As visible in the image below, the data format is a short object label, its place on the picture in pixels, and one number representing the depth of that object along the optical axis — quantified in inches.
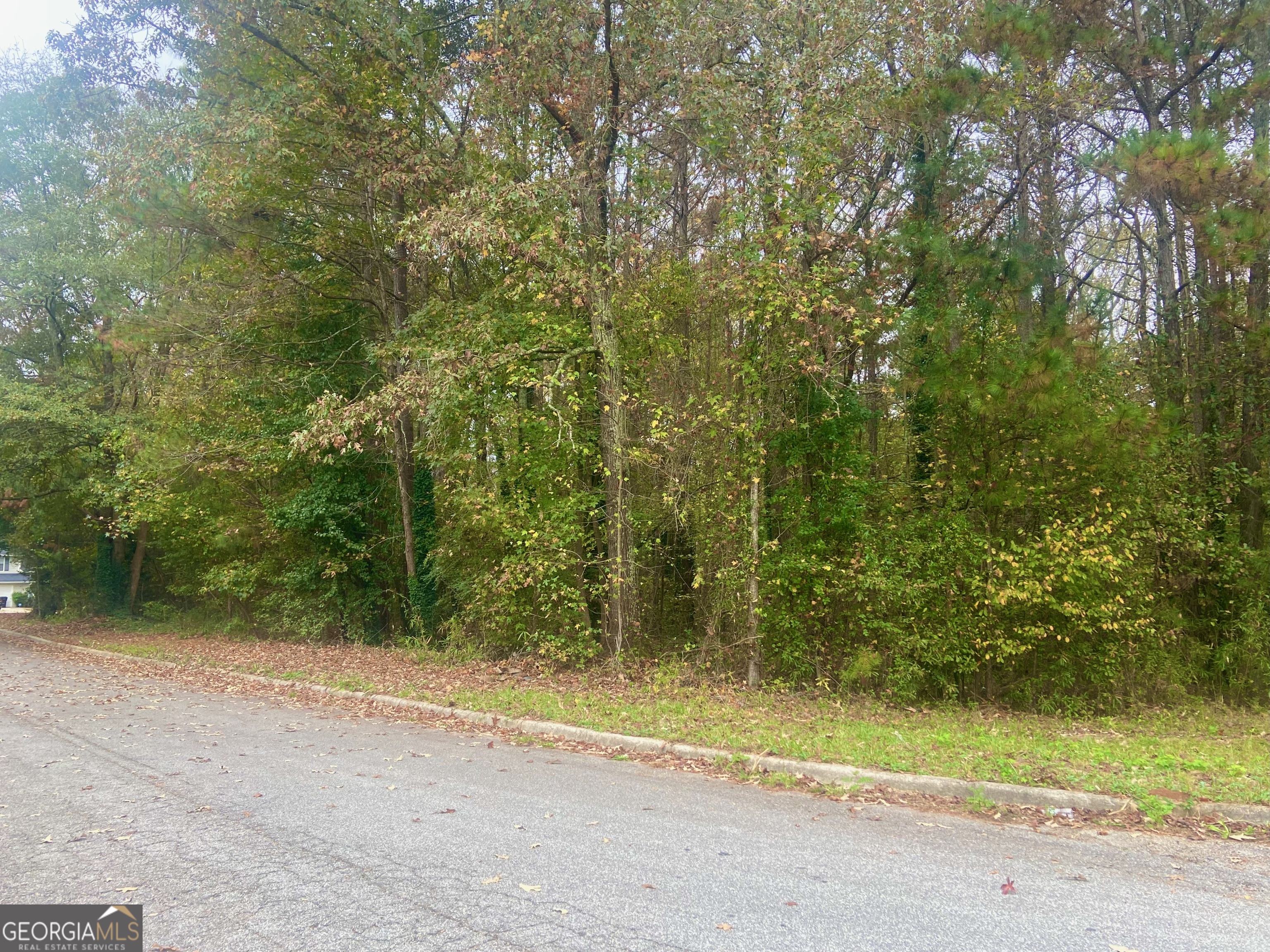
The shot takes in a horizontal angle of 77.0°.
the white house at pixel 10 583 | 3046.3
